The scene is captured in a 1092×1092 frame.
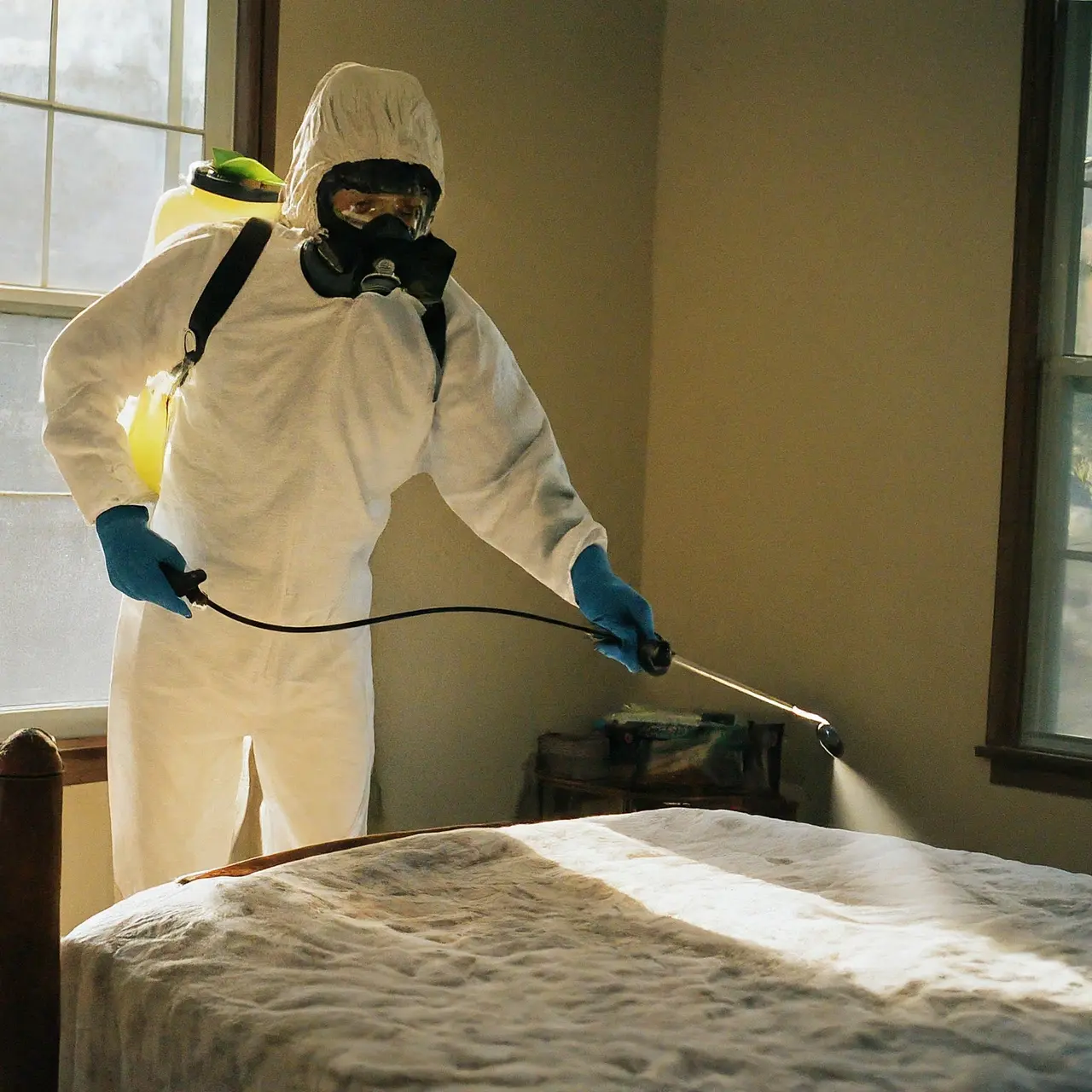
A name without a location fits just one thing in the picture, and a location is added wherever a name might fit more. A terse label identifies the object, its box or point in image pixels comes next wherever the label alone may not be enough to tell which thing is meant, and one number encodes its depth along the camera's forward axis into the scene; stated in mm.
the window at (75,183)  2469
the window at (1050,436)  2693
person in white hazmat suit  1896
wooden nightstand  2873
